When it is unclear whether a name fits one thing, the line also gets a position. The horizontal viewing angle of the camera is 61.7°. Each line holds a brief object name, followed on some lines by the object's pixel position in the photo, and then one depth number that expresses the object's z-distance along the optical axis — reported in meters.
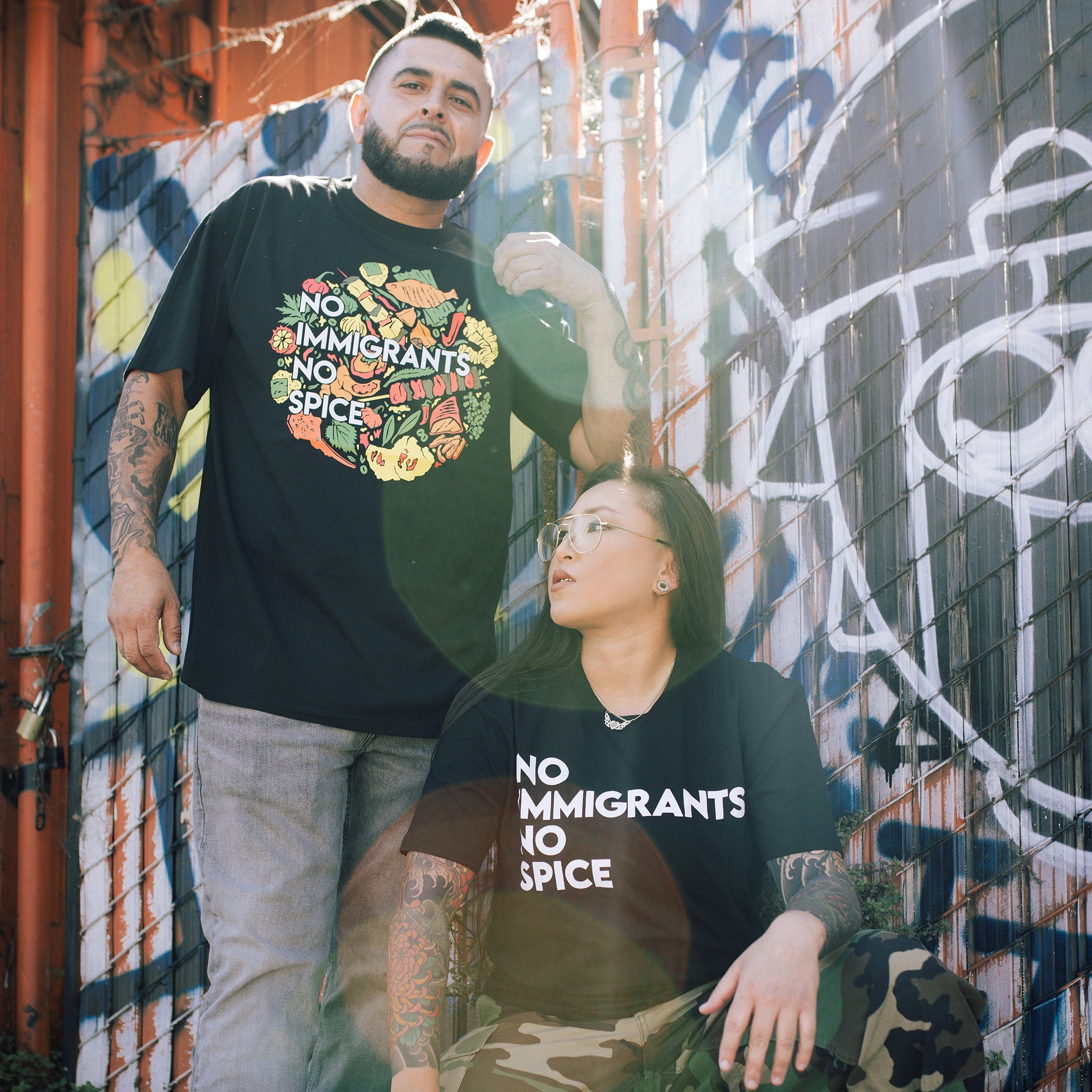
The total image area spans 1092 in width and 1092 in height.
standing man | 1.94
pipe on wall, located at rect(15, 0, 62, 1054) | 3.04
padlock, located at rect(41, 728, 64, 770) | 3.07
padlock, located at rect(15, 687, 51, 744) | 2.94
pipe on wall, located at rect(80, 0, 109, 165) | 3.22
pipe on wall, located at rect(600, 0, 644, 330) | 2.61
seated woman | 1.58
